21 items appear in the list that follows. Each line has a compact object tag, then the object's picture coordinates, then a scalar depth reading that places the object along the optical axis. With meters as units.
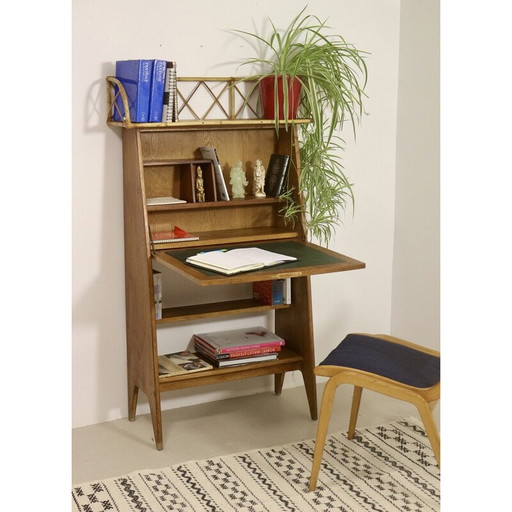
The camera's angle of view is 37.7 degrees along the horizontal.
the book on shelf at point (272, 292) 3.38
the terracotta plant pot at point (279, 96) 3.21
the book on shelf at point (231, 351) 3.23
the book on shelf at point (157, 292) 3.11
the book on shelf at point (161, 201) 3.06
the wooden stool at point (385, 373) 2.48
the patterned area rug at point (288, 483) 2.62
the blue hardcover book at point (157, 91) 2.90
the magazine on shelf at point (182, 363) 3.16
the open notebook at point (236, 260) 2.69
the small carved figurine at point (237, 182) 3.25
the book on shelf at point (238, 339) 3.25
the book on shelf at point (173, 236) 3.05
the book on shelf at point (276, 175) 3.28
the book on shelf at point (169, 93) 2.94
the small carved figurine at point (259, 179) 3.28
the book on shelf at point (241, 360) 3.23
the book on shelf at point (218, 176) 3.16
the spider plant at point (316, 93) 3.26
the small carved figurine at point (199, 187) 3.15
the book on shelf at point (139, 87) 2.87
